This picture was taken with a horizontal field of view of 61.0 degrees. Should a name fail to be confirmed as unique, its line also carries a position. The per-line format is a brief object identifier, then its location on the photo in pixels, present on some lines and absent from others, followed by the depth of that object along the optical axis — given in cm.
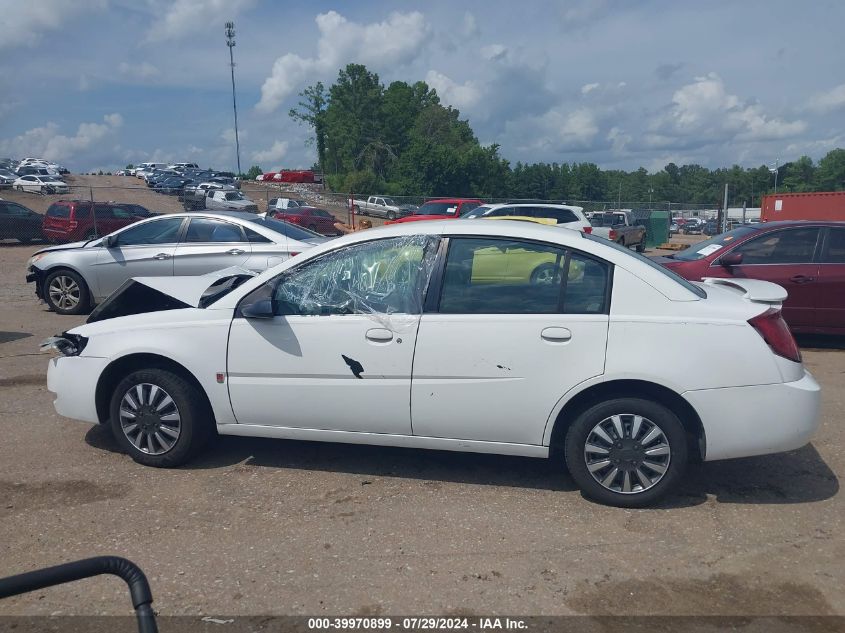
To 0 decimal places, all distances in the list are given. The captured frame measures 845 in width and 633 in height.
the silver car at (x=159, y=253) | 990
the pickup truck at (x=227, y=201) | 3625
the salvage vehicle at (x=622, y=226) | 2838
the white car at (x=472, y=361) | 411
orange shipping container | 2645
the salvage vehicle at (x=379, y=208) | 3872
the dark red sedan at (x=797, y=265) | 835
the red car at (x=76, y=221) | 2377
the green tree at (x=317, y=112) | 9075
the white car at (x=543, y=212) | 2080
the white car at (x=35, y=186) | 3641
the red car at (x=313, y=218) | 3167
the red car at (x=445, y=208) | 2472
